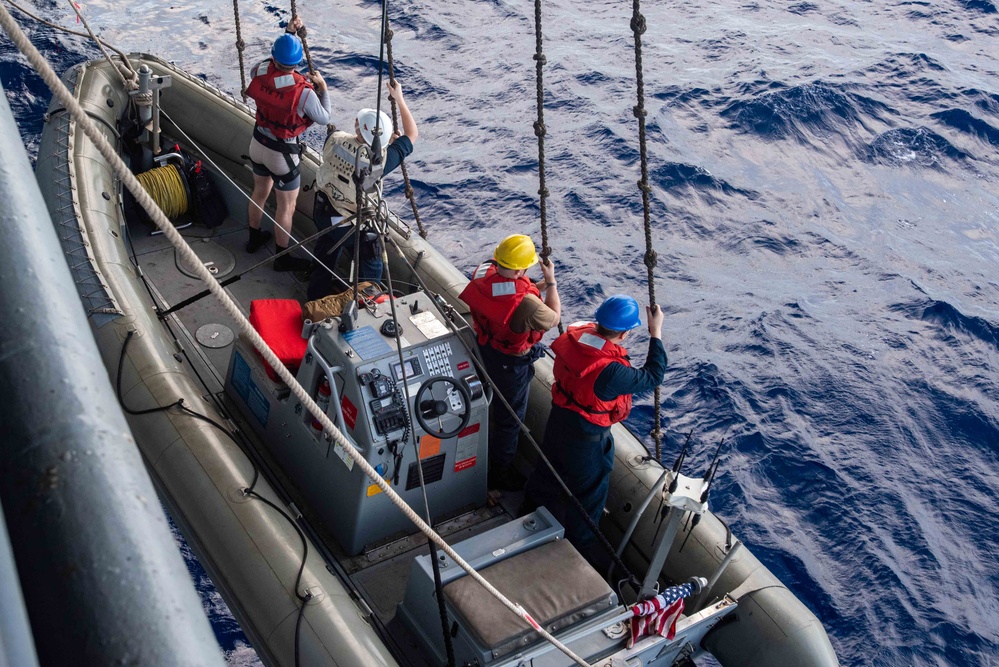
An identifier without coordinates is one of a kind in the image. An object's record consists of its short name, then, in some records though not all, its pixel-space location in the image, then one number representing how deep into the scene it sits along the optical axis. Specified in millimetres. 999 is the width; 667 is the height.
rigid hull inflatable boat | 4332
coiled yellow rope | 7230
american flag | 4293
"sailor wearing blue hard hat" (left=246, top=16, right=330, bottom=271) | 6434
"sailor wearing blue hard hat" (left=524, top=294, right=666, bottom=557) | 4711
